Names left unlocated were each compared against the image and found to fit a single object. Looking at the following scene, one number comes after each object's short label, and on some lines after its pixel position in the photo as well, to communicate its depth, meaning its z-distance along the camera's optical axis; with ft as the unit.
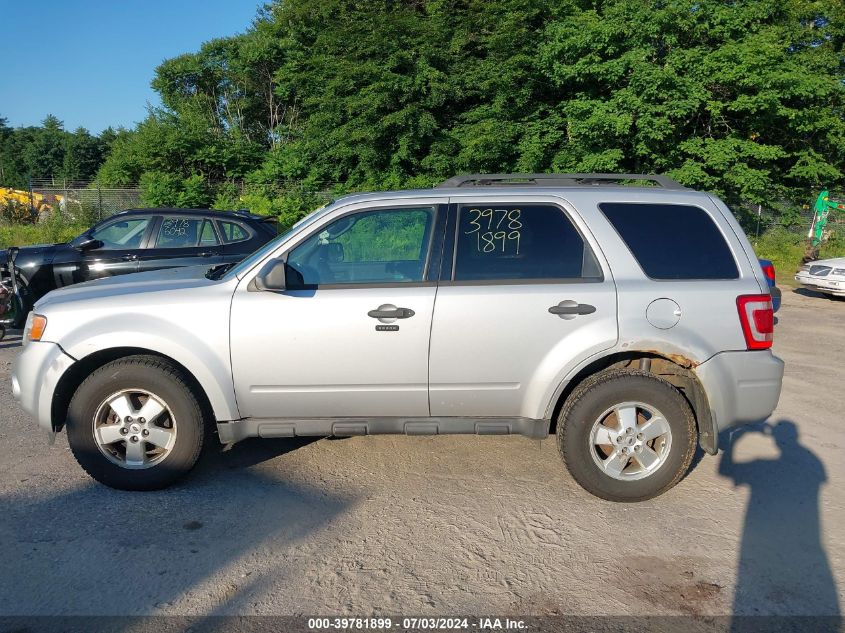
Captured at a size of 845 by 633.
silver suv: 13.26
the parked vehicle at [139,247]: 30.07
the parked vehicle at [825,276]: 41.39
